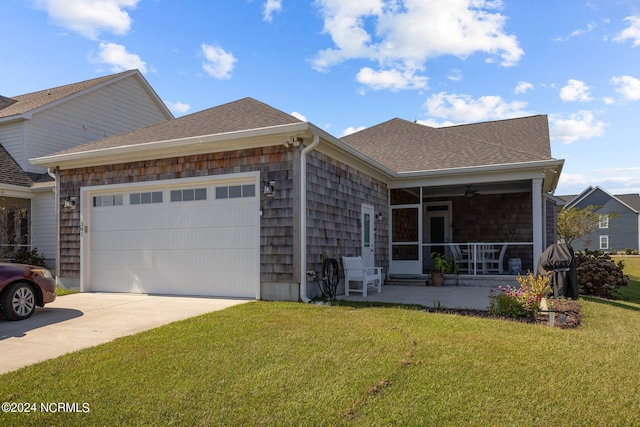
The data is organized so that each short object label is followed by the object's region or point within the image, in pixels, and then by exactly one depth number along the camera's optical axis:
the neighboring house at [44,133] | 13.73
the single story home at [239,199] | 7.98
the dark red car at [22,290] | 6.22
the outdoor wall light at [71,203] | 9.86
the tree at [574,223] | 26.05
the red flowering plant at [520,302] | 6.54
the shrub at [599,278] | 9.88
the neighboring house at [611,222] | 36.66
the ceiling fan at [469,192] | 13.52
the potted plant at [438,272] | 11.36
